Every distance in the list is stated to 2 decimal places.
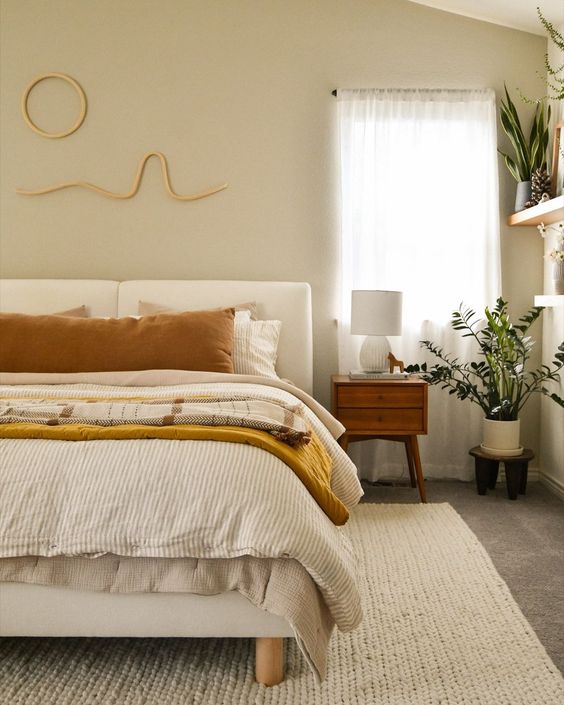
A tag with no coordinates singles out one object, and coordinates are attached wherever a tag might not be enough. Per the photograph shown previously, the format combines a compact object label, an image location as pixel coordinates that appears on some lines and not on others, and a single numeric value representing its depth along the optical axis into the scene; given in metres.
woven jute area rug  1.78
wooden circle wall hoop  3.93
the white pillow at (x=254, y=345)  3.37
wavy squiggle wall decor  3.95
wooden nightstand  3.55
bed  1.70
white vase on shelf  3.52
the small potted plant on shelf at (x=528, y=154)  3.72
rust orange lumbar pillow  3.13
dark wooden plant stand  3.65
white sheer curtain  3.91
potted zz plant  3.68
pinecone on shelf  3.70
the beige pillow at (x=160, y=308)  3.66
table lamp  3.61
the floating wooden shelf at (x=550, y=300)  3.44
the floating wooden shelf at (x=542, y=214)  3.35
